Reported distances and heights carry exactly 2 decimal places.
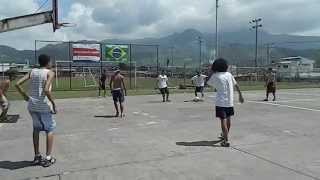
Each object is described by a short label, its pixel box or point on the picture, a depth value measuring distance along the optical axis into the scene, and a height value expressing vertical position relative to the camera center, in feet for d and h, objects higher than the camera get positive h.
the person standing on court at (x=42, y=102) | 14.72 -1.12
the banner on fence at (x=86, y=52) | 69.98 +7.33
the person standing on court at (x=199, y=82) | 43.86 -0.20
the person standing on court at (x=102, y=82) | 51.25 -0.20
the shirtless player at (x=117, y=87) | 29.30 -0.66
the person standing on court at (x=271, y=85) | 43.81 -0.70
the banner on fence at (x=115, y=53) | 71.93 +7.24
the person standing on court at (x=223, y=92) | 18.01 -0.74
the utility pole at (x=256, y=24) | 148.82 +30.44
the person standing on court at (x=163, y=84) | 42.94 -0.51
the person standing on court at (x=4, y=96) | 25.70 -1.37
